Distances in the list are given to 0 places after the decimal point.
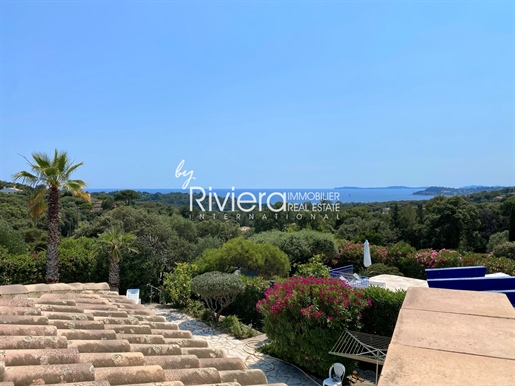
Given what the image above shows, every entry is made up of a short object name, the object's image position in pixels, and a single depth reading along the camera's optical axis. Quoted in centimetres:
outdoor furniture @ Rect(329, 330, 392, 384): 609
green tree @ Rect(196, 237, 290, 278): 1383
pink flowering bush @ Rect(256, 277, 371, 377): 749
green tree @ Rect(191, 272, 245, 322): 1076
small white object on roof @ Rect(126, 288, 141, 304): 1149
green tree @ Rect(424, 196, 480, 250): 2845
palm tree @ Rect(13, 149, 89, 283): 1250
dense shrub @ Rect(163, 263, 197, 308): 1305
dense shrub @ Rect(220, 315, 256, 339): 1042
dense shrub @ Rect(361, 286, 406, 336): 826
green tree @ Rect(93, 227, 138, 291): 1305
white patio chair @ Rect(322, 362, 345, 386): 589
